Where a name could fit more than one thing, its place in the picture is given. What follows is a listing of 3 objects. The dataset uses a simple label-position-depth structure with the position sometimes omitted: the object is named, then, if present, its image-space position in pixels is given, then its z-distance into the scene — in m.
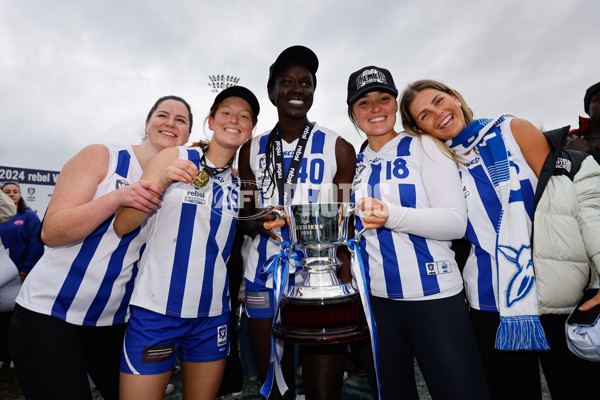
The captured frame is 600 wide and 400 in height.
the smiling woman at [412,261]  1.39
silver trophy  1.08
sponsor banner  15.32
